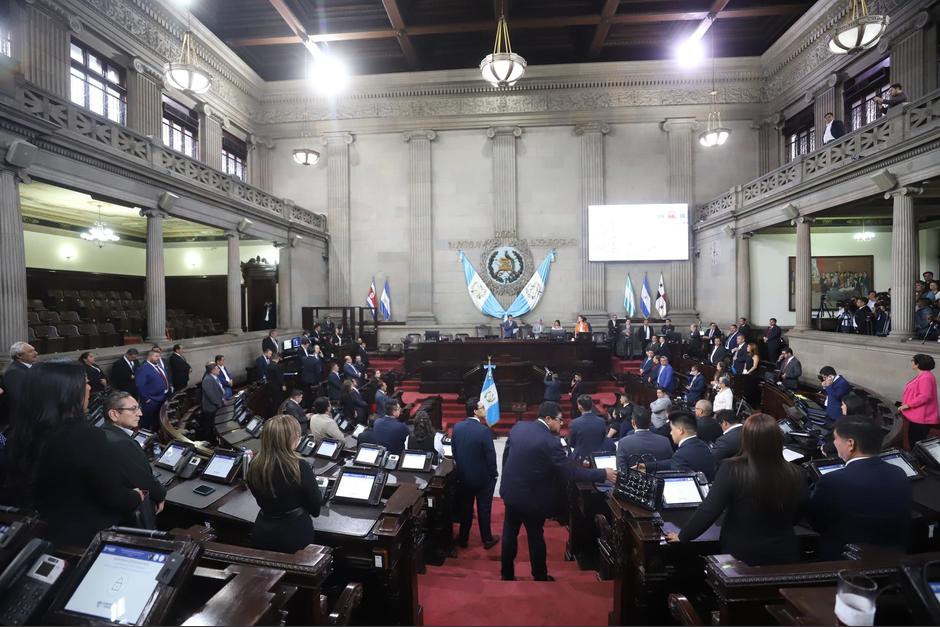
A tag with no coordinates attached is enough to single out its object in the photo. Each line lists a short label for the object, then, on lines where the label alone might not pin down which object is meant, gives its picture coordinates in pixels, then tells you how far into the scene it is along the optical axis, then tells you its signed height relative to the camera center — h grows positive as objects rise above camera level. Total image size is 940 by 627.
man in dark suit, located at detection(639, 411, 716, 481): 3.74 -1.23
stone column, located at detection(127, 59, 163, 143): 12.78 +5.97
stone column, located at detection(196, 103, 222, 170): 15.64 +5.97
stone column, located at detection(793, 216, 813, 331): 11.72 +0.77
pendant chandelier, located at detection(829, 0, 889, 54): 8.02 +4.85
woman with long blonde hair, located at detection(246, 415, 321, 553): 2.56 -1.03
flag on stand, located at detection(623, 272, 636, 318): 16.62 +0.17
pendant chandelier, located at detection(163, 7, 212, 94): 9.30 +4.77
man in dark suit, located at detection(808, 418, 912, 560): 2.39 -1.04
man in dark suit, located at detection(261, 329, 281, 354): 10.22 -0.87
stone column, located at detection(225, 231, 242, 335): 13.26 +0.67
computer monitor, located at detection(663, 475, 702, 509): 3.30 -1.37
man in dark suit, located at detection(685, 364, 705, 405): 8.77 -1.63
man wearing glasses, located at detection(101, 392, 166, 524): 2.31 -0.81
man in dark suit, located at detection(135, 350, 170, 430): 7.80 -1.43
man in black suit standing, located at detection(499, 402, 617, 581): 3.86 -1.51
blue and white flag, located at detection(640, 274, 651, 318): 16.69 +0.22
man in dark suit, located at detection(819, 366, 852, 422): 6.71 -1.26
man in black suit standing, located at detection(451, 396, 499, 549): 4.81 -1.75
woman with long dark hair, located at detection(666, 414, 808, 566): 2.32 -1.00
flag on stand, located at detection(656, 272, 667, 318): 16.66 +0.05
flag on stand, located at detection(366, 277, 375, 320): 17.11 +0.25
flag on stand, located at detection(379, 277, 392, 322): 17.70 +0.01
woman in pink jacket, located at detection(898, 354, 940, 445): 5.95 -1.32
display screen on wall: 17.03 +2.70
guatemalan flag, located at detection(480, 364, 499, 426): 8.53 -1.74
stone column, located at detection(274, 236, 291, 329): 15.97 +0.79
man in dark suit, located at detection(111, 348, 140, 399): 8.15 -1.20
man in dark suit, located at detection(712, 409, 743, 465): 4.08 -1.23
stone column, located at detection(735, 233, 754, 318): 14.52 +0.98
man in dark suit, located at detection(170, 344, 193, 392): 8.97 -1.23
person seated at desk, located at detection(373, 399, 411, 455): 5.27 -1.48
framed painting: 14.66 +0.82
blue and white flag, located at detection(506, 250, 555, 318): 17.56 +0.43
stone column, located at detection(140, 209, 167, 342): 10.38 +0.58
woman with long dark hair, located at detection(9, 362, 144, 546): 2.08 -0.70
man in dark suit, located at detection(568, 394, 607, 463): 5.12 -1.43
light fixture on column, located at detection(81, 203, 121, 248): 12.66 +2.08
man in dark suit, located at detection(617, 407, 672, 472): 3.89 -1.25
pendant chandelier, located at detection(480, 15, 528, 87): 9.25 +4.88
